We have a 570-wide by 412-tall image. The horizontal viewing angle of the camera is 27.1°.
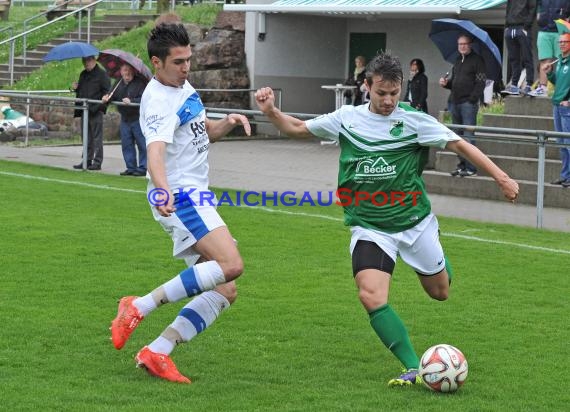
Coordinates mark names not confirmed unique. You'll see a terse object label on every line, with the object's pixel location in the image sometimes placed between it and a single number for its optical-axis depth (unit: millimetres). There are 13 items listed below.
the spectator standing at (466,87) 16875
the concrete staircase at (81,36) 32250
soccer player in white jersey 6770
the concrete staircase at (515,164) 16250
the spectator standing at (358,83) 24012
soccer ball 6535
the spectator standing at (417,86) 20484
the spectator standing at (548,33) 17859
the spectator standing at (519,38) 18359
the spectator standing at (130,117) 18406
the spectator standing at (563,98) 15594
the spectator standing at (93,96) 19219
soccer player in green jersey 6934
